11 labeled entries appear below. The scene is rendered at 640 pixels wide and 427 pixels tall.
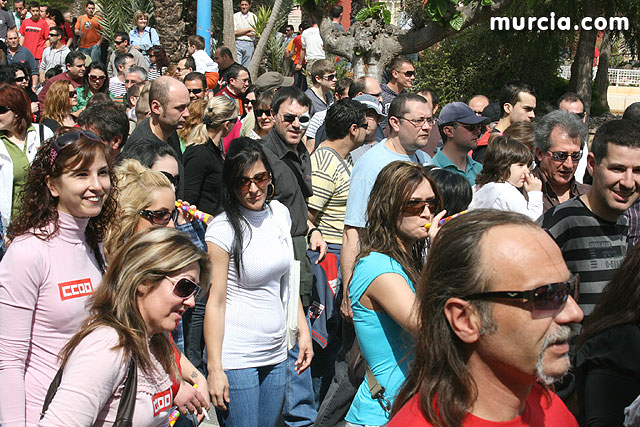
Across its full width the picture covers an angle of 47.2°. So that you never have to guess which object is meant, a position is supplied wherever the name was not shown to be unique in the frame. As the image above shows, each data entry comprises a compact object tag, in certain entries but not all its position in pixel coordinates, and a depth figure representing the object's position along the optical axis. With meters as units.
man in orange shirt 16.41
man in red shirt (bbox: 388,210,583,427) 1.90
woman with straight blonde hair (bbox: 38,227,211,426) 2.46
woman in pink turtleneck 2.89
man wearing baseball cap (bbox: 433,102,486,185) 6.27
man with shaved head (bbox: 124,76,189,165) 5.95
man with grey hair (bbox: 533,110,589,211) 4.91
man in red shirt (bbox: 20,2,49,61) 17.36
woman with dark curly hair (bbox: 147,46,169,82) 13.35
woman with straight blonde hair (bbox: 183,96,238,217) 5.63
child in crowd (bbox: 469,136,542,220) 5.10
